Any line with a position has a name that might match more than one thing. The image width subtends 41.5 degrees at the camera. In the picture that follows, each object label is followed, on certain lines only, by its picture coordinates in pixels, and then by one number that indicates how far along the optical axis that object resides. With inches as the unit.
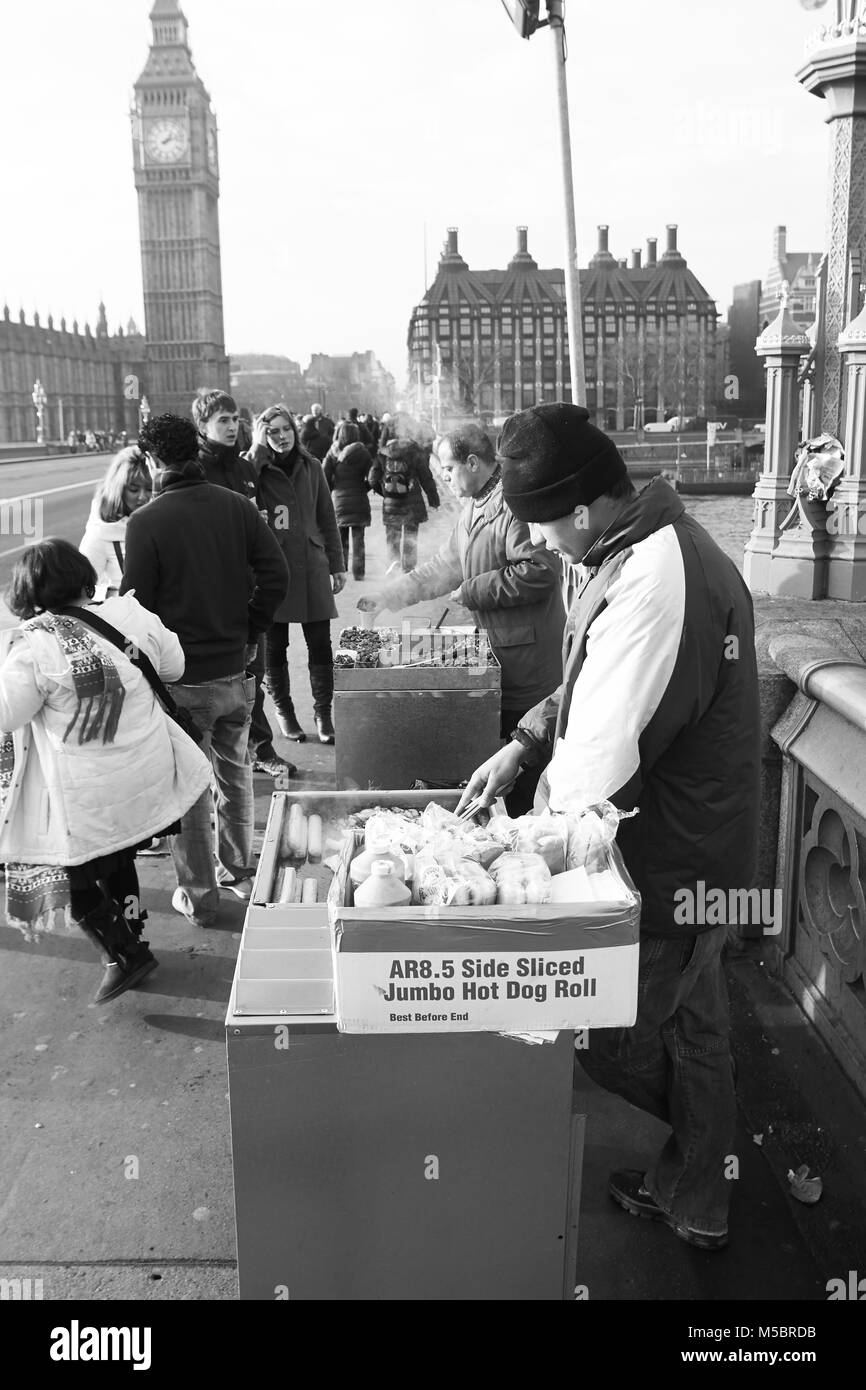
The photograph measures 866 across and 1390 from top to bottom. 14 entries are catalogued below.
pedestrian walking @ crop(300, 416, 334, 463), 582.6
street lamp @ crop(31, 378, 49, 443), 2976.9
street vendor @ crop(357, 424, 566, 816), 176.2
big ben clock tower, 4980.3
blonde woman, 220.8
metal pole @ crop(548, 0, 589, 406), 238.1
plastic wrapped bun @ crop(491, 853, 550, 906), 79.4
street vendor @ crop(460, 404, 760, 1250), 86.7
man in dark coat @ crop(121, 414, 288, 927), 175.9
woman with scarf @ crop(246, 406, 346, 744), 260.4
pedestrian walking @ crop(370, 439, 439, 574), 475.5
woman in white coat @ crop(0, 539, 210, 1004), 147.0
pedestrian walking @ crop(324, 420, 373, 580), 515.8
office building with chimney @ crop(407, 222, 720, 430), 4712.1
